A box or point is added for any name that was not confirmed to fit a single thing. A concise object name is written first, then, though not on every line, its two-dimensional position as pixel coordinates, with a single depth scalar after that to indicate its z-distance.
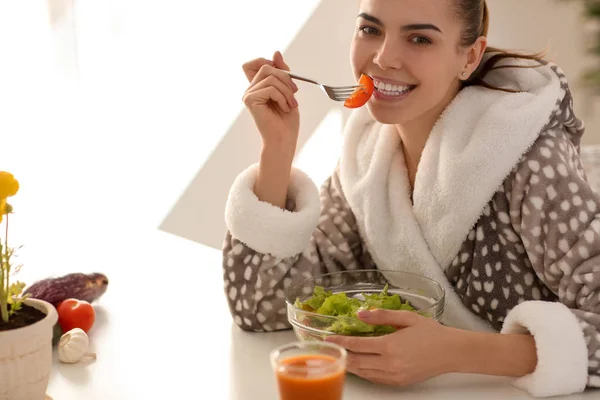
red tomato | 1.58
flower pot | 1.20
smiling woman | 1.33
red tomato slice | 1.60
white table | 1.35
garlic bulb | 1.48
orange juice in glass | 1.09
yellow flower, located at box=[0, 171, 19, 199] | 1.16
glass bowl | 1.36
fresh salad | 1.34
